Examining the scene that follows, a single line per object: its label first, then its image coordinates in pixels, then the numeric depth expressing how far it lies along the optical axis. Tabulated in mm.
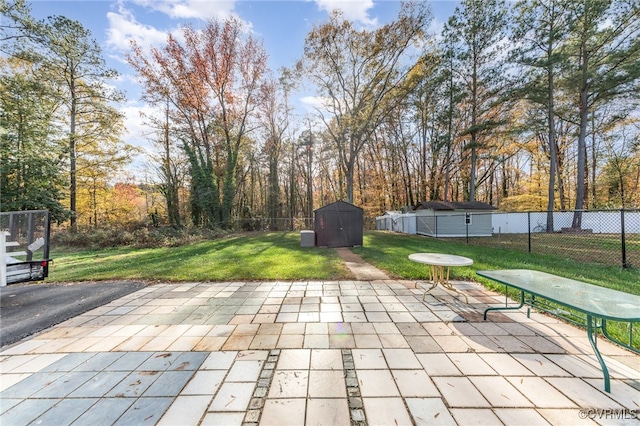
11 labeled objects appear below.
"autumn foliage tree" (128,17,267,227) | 13320
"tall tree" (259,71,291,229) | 17984
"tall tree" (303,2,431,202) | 12602
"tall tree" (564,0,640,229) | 9938
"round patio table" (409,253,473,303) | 3422
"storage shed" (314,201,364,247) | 9523
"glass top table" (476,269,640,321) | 1727
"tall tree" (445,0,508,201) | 12797
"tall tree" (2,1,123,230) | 10492
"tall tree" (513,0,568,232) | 11266
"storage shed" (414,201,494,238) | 14000
